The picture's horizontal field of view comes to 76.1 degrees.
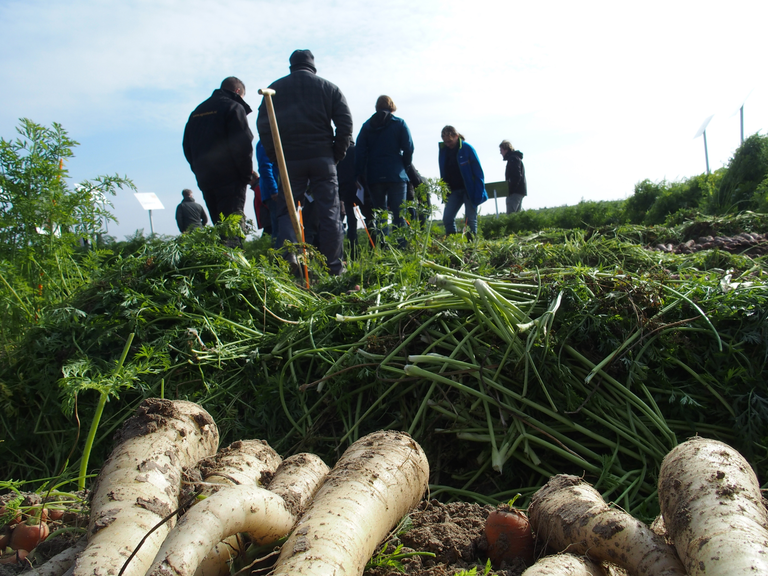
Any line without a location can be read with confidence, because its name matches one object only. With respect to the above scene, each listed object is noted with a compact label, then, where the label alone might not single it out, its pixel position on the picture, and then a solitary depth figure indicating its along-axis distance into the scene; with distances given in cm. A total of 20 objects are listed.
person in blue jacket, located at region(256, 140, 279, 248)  619
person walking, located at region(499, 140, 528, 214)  1088
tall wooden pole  486
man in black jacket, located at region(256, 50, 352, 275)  561
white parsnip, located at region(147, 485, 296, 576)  116
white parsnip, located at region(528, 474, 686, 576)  122
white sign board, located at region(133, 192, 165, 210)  1073
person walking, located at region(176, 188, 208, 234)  943
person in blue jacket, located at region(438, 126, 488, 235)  761
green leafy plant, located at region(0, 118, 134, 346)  331
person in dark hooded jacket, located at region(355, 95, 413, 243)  668
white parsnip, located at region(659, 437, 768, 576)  109
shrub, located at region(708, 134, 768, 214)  798
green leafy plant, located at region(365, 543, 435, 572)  134
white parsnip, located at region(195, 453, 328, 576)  134
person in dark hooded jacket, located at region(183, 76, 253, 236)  597
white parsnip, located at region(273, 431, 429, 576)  124
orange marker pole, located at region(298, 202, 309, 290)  402
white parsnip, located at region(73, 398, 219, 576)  130
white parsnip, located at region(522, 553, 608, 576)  121
